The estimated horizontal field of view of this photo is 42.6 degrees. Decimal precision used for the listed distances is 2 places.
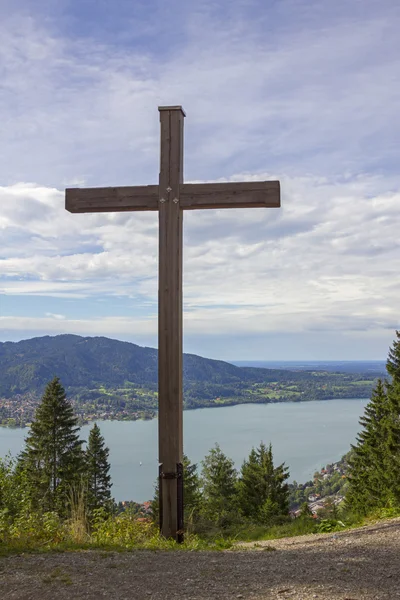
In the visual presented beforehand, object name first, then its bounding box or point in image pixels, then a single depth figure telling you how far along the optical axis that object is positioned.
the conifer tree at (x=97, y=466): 27.11
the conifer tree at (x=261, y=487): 23.42
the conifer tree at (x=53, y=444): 23.06
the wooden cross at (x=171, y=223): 4.48
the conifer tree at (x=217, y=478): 29.53
